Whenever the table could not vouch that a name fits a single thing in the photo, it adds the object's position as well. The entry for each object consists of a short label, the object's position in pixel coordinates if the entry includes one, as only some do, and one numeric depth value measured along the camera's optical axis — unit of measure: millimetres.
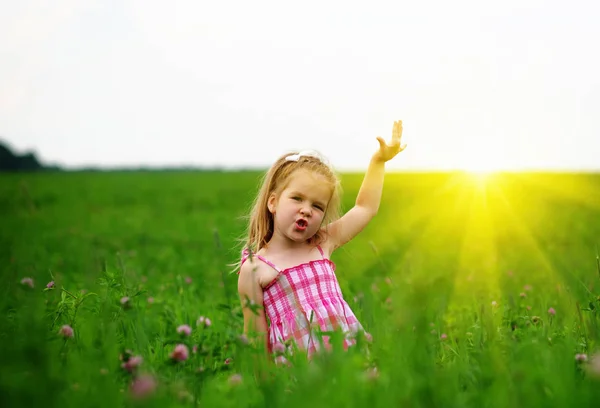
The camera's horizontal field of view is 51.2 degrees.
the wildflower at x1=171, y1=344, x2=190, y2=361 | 2006
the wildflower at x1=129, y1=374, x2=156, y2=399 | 1529
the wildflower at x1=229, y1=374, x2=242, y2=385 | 1991
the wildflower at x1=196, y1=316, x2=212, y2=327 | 2682
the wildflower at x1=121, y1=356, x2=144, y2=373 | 1932
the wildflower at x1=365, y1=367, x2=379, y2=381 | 1931
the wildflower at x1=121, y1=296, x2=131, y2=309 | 2058
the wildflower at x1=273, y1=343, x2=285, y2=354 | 2227
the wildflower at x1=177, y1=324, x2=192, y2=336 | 2096
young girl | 3115
